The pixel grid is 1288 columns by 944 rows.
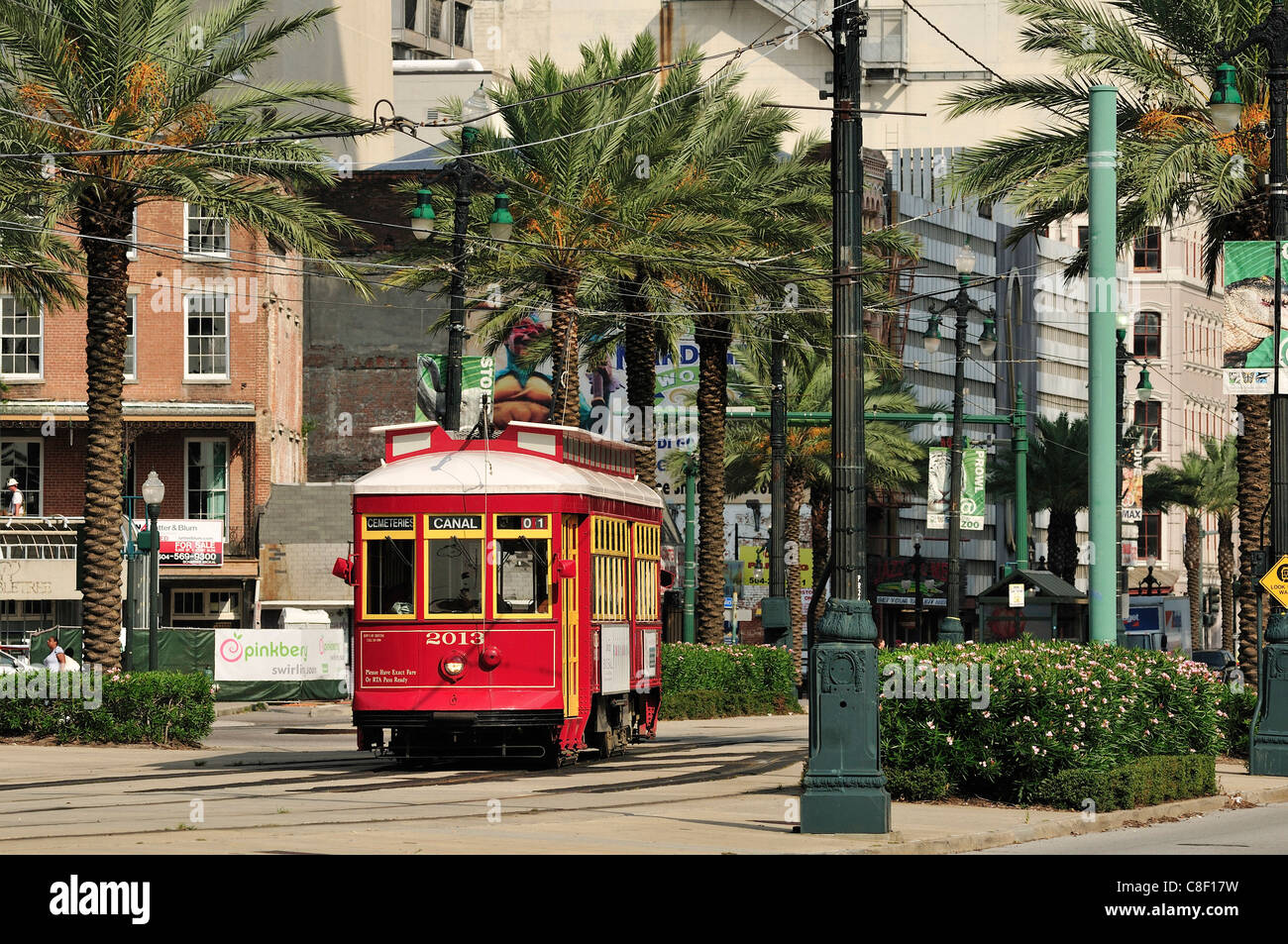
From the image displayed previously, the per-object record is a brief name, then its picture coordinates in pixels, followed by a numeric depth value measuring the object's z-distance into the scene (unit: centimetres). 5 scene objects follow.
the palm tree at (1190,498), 8244
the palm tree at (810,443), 6353
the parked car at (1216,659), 6850
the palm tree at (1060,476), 6969
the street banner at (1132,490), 6665
